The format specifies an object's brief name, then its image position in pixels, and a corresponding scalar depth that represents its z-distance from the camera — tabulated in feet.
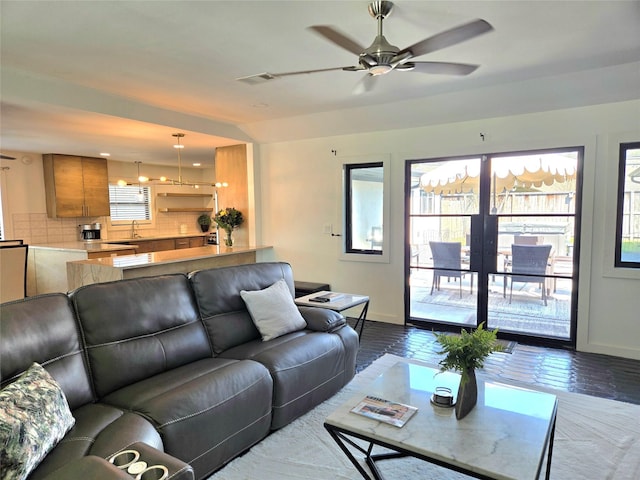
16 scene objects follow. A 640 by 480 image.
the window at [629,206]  12.05
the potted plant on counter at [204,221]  29.48
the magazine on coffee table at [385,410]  5.93
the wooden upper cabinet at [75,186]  20.94
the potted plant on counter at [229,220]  19.33
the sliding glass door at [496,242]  13.46
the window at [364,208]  16.72
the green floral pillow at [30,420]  4.37
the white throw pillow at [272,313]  9.61
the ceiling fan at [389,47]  6.53
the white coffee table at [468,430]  4.99
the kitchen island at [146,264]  12.87
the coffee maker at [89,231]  22.39
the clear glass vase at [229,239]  19.47
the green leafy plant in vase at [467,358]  6.11
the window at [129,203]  24.54
